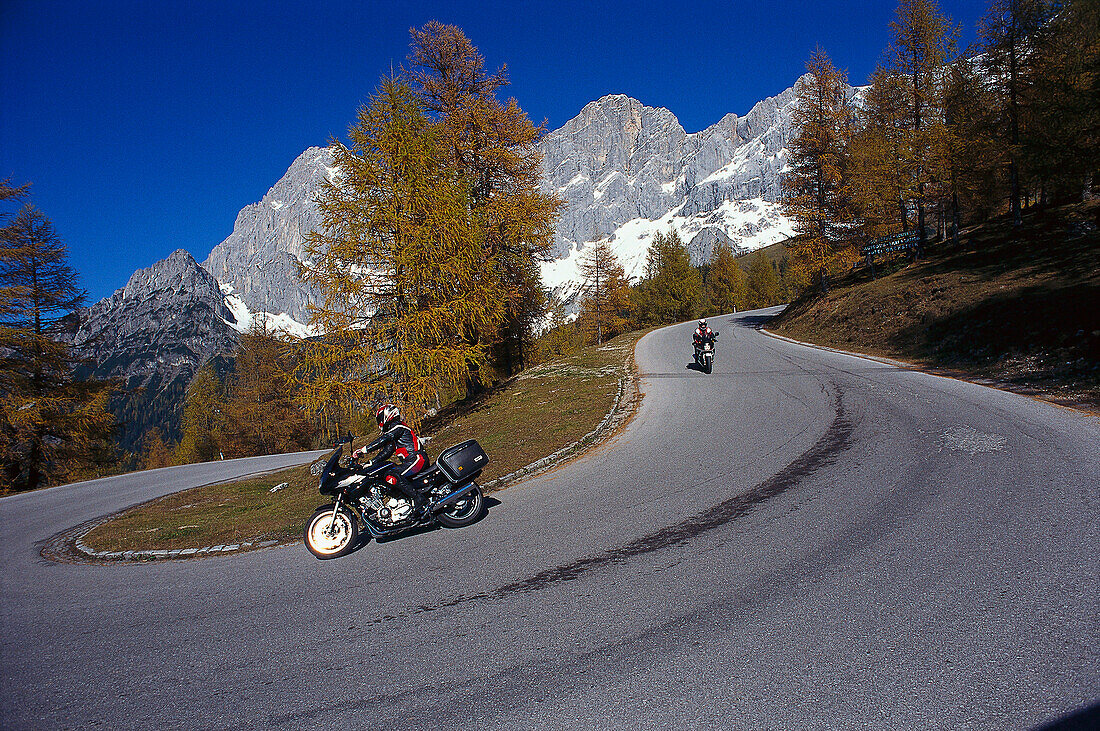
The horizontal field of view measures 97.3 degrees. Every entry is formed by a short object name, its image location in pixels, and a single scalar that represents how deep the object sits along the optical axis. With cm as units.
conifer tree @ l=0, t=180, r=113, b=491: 1936
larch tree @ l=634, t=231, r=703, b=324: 5275
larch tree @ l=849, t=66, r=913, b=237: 2436
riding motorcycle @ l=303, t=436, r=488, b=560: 633
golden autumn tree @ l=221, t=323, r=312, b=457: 3278
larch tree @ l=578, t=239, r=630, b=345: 4356
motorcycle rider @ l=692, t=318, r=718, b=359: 1689
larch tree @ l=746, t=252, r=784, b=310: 6544
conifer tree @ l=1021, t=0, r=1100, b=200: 1363
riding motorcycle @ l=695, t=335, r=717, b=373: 1666
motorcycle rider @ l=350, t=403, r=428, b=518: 663
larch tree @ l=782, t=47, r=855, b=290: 2580
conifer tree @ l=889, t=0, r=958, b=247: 2410
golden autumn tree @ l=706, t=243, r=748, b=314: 6406
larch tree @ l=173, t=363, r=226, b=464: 3909
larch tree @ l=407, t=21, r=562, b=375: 1802
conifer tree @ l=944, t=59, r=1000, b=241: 2272
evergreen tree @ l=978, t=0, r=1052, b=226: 2103
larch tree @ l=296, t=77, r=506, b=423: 1327
